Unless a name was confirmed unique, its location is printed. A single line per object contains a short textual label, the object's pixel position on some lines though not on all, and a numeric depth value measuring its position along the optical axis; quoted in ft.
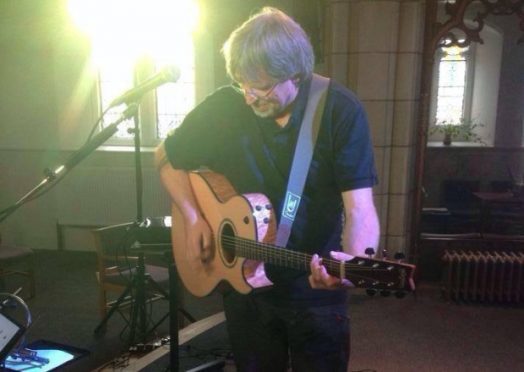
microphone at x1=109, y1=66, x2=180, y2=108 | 6.11
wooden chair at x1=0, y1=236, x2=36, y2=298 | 13.07
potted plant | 25.99
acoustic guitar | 4.01
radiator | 13.21
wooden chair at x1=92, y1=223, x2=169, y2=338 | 11.34
